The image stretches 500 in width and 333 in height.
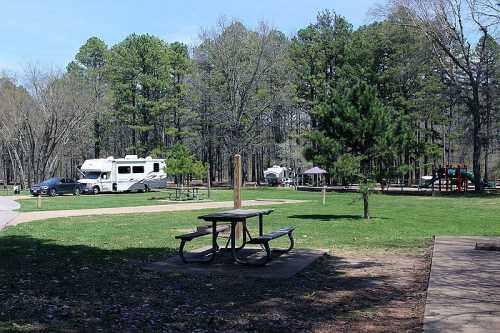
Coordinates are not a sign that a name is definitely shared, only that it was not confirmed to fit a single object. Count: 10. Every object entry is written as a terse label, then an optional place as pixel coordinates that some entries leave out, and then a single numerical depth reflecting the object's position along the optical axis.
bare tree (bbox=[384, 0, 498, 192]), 36.41
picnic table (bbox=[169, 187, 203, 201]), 31.62
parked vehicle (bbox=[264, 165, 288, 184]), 54.78
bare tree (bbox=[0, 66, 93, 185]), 47.19
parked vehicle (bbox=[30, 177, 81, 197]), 37.34
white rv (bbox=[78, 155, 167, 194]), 41.19
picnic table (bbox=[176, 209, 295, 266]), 8.27
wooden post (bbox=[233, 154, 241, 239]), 11.42
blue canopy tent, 47.94
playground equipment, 39.38
